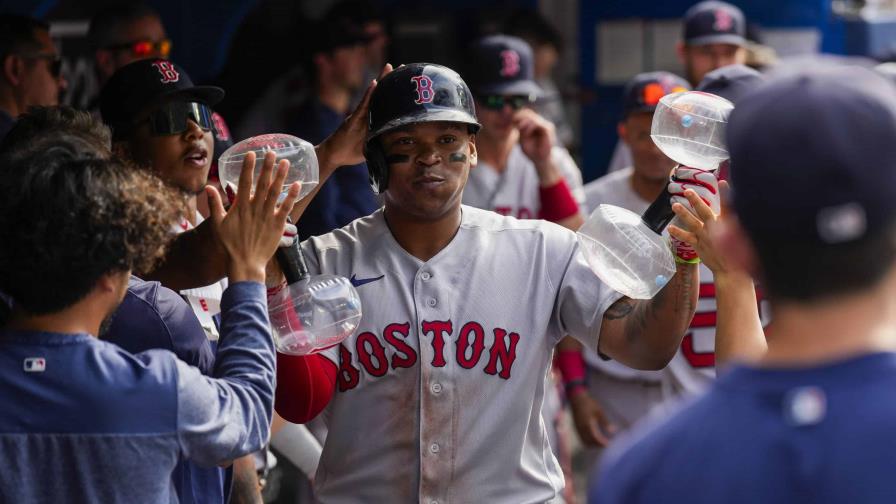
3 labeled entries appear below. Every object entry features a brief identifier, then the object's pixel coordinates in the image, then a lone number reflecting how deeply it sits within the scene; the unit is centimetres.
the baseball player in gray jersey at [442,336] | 603
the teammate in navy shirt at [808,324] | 300
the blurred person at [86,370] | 448
